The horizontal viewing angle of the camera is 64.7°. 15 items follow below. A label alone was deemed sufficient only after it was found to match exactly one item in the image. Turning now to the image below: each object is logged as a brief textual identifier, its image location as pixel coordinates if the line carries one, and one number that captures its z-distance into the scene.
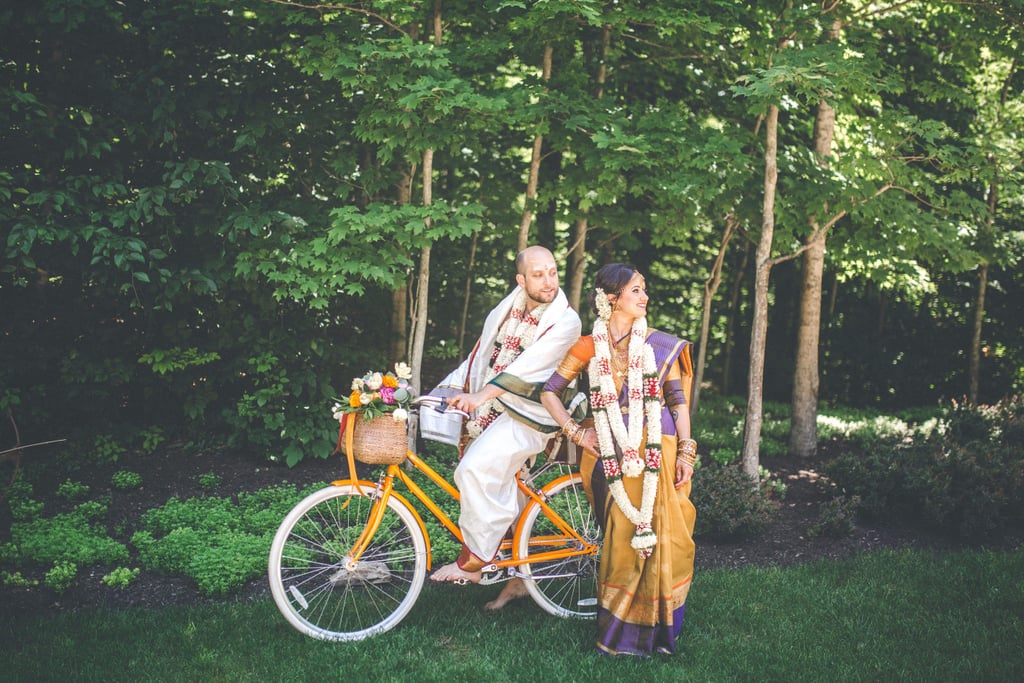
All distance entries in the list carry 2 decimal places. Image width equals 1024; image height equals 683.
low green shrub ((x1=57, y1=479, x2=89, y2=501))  5.77
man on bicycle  3.87
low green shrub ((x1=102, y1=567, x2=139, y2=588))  4.59
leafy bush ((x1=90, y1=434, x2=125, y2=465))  6.50
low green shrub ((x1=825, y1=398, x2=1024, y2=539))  5.43
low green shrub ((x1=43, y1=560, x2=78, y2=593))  4.50
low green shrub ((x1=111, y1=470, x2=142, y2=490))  5.99
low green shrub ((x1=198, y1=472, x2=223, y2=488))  6.18
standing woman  3.72
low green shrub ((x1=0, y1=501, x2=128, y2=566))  4.79
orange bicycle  3.81
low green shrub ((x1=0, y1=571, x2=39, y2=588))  4.50
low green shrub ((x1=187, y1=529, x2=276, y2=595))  4.58
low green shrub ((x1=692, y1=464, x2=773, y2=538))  5.43
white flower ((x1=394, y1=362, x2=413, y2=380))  3.69
